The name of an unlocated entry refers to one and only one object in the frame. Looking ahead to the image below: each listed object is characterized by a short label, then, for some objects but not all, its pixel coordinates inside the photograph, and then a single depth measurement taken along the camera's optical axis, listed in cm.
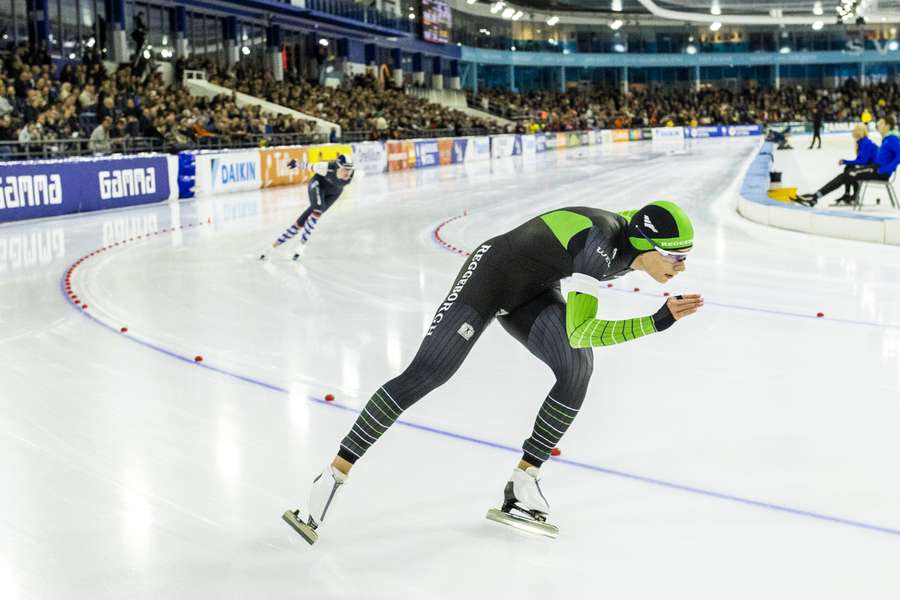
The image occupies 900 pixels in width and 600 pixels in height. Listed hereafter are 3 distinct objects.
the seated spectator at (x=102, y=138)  1672
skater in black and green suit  313
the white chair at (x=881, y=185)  1318
